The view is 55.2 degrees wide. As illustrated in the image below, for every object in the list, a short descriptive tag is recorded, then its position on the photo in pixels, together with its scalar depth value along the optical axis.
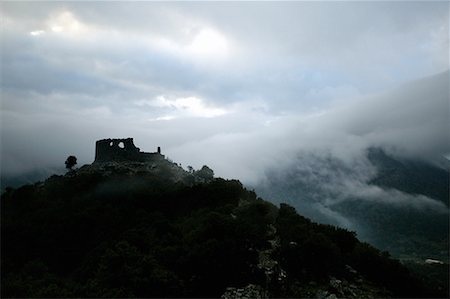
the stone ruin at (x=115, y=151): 57.25
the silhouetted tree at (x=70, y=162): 59.46
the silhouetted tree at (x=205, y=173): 54.88
